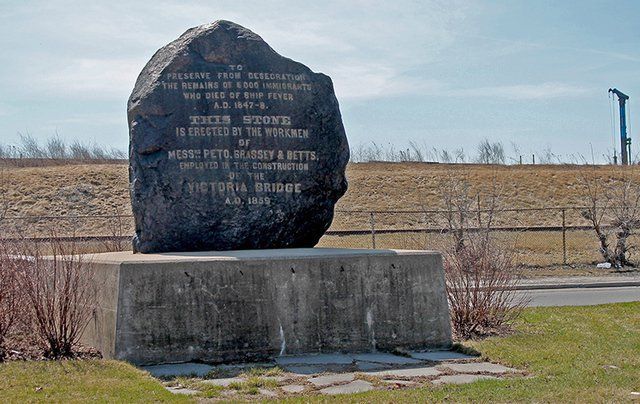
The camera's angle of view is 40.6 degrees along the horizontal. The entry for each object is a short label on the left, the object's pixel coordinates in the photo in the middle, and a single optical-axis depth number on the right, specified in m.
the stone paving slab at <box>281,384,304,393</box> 7.13
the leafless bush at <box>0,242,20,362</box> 8.75
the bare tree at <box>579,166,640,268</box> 25.33
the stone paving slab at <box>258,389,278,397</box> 6.98
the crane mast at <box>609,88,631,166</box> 59.06
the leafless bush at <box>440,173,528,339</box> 10.56
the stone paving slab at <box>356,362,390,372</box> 8.09
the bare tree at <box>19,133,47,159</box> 57.50
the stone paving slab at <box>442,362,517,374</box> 8.05
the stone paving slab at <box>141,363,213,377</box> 7.83
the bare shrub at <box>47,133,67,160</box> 60.54
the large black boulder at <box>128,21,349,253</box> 10.19
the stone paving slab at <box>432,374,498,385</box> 7.51
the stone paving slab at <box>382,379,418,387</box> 7.35
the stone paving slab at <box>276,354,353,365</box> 8.36
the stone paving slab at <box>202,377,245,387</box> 7.37
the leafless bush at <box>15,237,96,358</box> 8.57
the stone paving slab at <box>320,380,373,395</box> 7.08
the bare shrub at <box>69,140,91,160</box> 59.96
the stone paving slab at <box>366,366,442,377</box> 7.81
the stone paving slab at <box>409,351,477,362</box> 8.74
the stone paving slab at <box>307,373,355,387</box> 7.43
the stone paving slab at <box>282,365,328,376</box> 7.88
